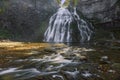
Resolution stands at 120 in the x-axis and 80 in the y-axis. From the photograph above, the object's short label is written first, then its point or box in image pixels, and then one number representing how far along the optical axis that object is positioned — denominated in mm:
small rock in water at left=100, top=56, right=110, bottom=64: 7133
